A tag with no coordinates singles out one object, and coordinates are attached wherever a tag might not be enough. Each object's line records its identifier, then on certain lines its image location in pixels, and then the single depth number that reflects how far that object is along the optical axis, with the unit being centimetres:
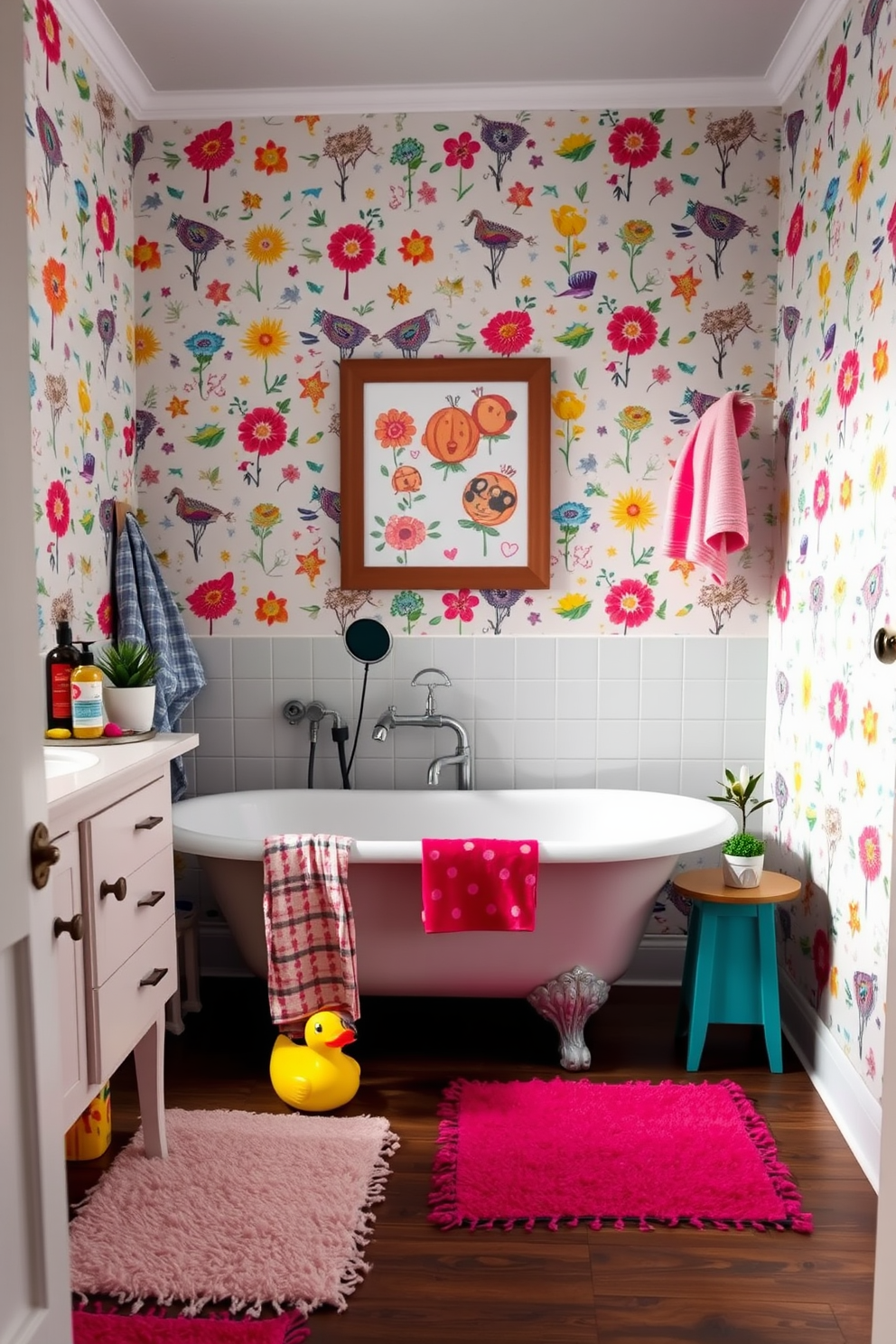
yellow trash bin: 247
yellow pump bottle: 245
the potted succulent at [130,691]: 264
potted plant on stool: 297
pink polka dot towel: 277
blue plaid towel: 334
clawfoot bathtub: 285
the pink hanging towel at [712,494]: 320
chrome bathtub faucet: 352
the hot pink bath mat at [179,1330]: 188
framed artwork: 351
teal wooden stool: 290
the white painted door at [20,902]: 113
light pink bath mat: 202
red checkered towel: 280
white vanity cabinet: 190
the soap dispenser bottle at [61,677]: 252
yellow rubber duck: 268
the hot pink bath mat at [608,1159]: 225
